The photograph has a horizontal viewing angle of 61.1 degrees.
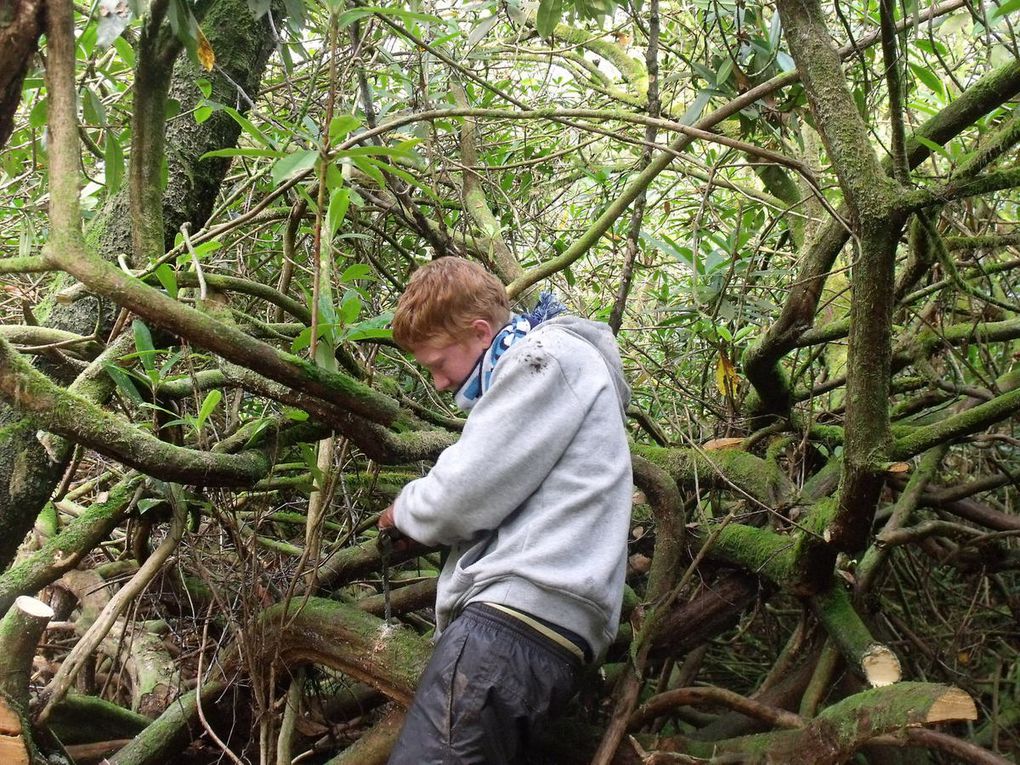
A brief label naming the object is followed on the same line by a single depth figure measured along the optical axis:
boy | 1.84
